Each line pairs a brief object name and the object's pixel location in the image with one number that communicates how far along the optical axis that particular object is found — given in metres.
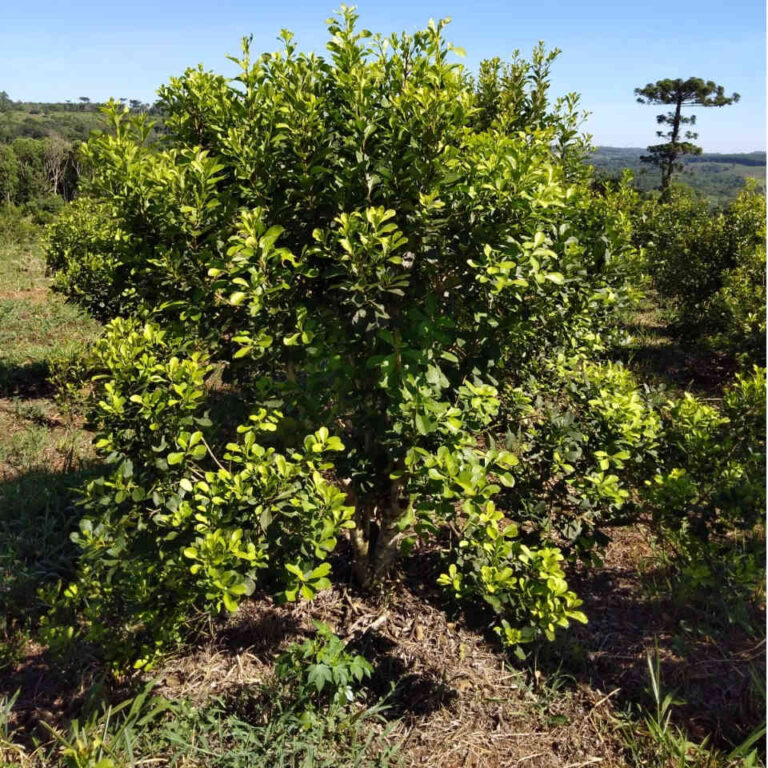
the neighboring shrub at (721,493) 2.78
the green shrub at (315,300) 2.34
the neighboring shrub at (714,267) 7.02
